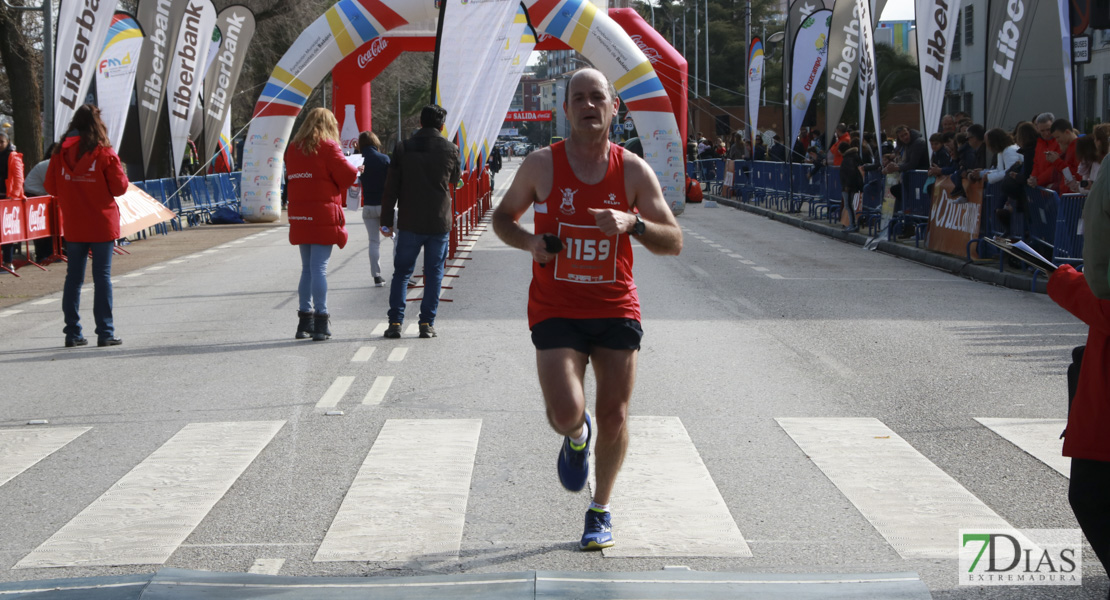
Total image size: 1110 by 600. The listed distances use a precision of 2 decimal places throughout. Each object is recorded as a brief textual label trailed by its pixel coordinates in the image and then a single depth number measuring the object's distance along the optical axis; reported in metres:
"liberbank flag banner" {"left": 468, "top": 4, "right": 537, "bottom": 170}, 18.23
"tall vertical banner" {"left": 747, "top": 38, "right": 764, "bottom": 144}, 33.47
